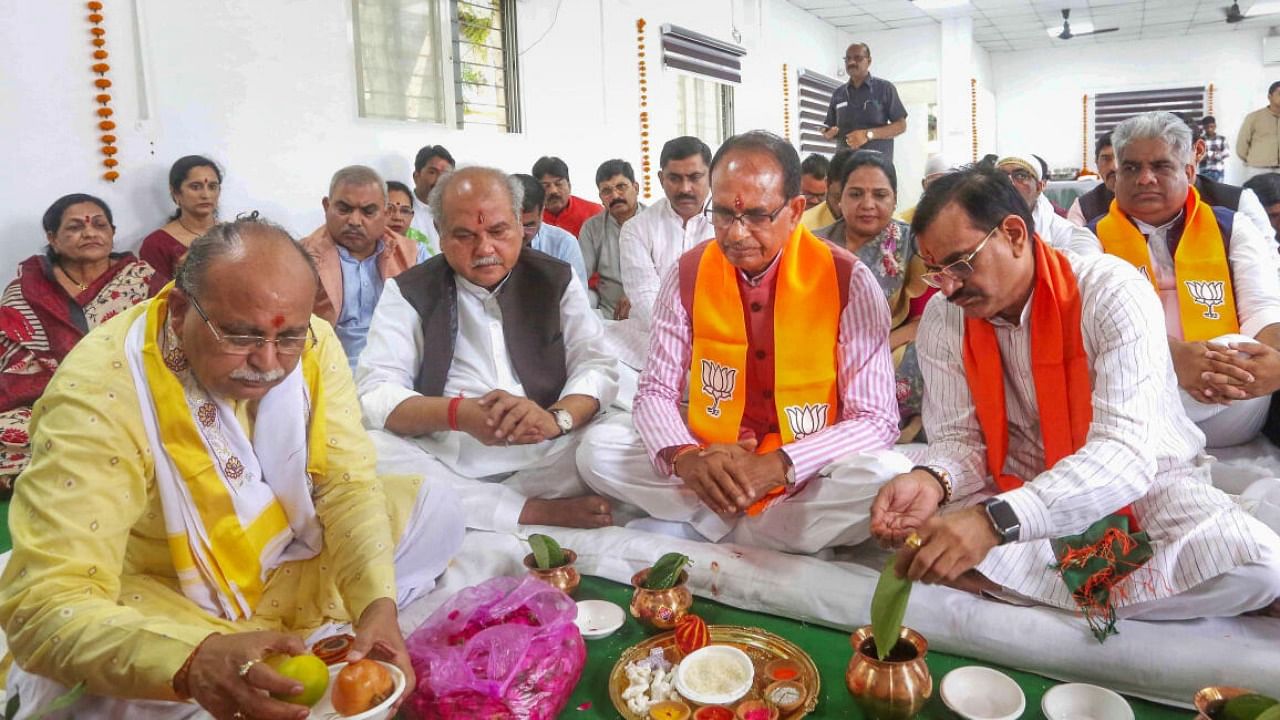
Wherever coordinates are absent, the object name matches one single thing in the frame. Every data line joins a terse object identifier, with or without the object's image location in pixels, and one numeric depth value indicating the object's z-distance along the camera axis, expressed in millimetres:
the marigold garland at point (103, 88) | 4094
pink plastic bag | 1613
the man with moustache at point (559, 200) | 6121
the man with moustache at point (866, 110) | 7789
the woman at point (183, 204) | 4332
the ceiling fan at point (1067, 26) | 11844
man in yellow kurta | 1380
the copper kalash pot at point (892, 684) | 1583
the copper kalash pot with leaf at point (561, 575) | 2158
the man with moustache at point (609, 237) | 5609
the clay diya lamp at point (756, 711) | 1597
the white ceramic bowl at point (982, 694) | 1618
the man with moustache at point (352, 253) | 4242
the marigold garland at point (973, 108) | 12630
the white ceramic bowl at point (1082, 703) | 1589
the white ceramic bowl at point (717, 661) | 1655
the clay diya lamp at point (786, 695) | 1646
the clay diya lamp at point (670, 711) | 1647
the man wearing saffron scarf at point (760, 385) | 2338
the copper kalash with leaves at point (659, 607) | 1985
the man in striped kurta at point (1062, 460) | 1771
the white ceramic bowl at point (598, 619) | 2026
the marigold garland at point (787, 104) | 10766
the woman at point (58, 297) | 3859
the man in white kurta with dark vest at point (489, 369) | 2686
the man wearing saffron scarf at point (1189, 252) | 2795
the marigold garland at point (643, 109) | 7895
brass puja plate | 1703
